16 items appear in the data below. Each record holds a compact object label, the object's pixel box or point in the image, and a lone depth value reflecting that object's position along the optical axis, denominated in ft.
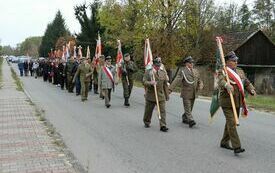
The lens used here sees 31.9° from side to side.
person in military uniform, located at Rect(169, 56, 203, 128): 38.99
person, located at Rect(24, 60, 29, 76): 143.74
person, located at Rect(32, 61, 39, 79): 135.02
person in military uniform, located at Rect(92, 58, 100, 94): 73.56
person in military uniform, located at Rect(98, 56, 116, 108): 54.08
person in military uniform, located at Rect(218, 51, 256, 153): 27.86
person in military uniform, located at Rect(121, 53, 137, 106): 55.16
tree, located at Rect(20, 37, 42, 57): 461.78
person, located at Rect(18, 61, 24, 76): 143.49
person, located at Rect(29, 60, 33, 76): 143.95
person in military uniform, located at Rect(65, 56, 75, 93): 76.89
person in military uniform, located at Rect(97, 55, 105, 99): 55.72
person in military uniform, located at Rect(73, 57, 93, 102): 62.47
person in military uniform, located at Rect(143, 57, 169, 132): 38.04
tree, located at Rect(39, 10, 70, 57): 280.92
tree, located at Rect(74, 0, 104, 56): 165.45
